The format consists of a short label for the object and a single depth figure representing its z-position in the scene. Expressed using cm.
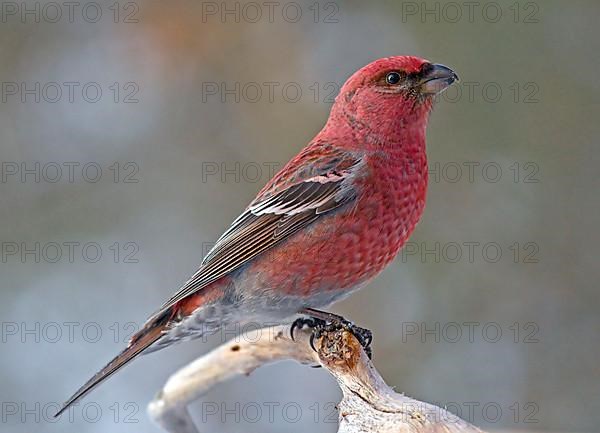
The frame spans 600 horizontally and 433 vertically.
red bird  669
